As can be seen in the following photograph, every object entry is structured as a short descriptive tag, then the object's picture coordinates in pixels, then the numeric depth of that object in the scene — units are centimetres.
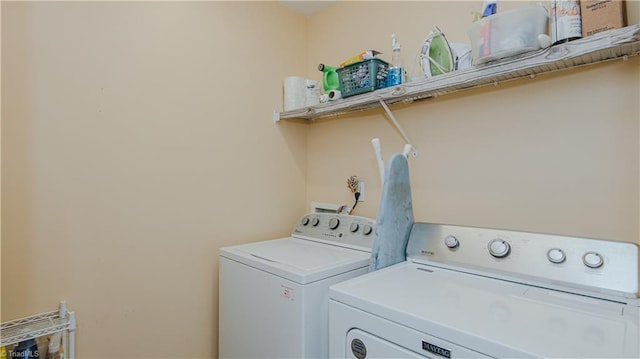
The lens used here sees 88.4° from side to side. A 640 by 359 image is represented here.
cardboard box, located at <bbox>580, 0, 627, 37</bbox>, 106
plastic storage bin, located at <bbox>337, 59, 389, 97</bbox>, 162
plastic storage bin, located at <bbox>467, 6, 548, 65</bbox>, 111
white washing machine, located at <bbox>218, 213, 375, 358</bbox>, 126
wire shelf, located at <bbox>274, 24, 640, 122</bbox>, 102
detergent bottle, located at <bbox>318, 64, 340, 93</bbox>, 189
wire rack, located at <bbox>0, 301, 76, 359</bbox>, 119
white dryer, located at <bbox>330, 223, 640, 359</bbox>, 77
